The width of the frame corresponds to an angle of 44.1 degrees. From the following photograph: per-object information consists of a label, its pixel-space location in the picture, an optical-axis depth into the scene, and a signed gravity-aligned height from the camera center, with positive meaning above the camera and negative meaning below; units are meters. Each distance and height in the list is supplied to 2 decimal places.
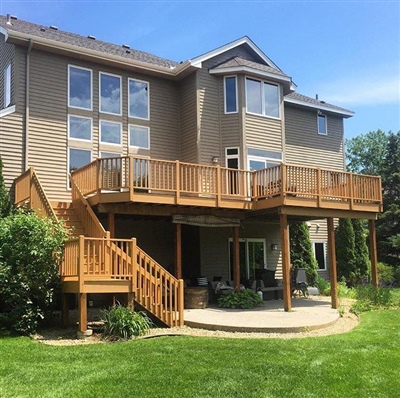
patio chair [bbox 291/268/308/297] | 16.80 -0.87
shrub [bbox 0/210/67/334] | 10.19 -0.17
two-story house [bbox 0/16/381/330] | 13.05 +3.25
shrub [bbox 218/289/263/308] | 13.88 -1.23
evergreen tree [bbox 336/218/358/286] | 21.47 +0.01
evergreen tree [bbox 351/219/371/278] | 21.86 +0.08
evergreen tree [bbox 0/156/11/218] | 13.52 +1.62
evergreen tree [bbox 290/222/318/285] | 19.78 +0.20
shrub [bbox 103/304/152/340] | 9.86 -1.32
